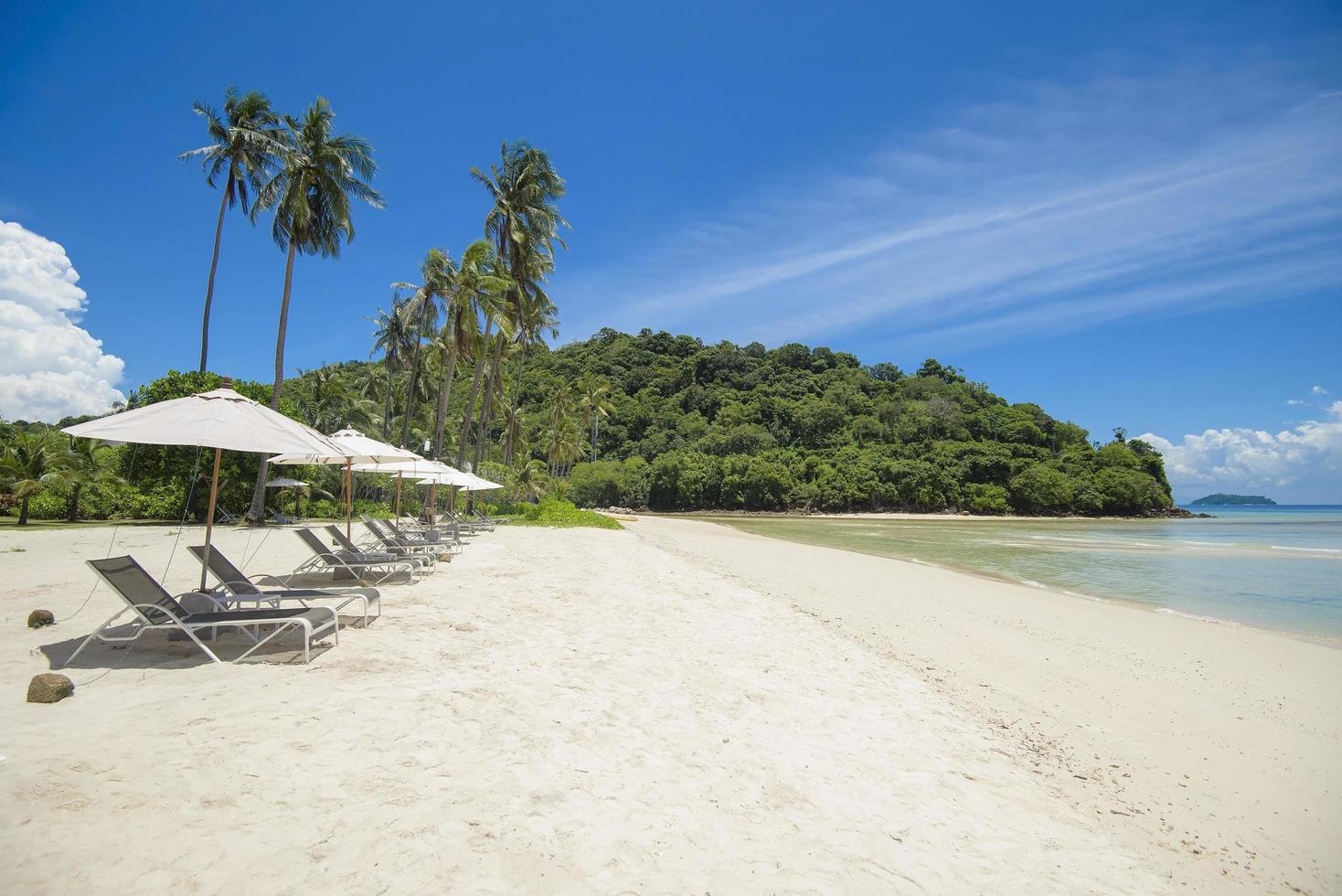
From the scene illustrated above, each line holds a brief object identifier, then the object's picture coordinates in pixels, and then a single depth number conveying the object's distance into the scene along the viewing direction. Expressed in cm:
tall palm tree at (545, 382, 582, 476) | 4656
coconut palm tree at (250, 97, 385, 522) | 2009
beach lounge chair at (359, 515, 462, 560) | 1137
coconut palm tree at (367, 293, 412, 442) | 3419
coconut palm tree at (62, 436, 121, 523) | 1797
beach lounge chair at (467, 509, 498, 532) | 1928
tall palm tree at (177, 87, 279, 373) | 2020
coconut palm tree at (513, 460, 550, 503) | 2842
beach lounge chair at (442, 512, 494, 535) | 1827
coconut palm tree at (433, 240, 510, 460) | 2267
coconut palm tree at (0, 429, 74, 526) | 1709
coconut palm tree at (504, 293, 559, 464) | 2680
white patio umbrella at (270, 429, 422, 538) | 899
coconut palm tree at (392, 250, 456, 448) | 2545
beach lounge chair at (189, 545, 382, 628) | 602
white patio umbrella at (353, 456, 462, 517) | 1184
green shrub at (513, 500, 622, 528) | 2319
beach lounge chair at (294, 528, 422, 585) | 905
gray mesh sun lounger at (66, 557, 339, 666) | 497
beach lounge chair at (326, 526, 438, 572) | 952
